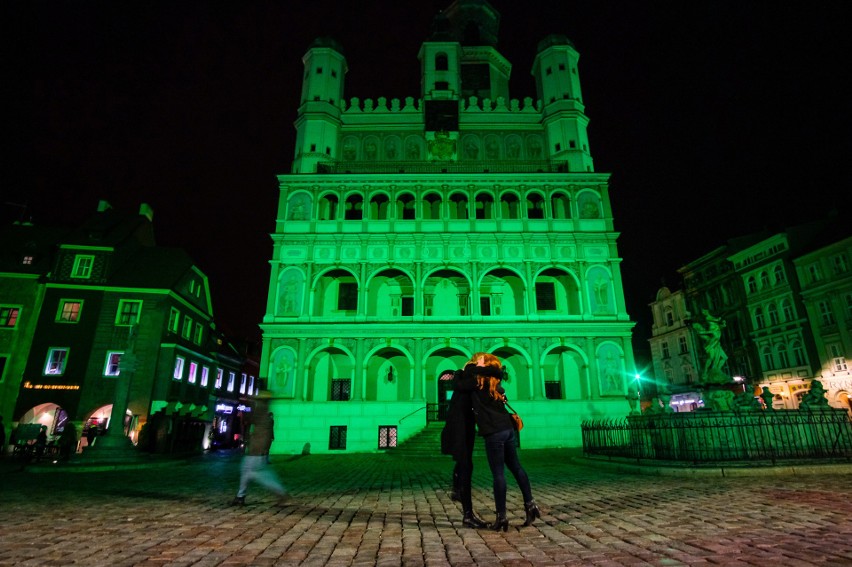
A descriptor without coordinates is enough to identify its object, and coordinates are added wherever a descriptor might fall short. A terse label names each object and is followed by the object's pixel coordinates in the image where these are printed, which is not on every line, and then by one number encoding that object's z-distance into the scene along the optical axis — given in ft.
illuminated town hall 81.51
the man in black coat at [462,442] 17.07
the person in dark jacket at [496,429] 16.16
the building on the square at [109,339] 79.15
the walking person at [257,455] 23.09
